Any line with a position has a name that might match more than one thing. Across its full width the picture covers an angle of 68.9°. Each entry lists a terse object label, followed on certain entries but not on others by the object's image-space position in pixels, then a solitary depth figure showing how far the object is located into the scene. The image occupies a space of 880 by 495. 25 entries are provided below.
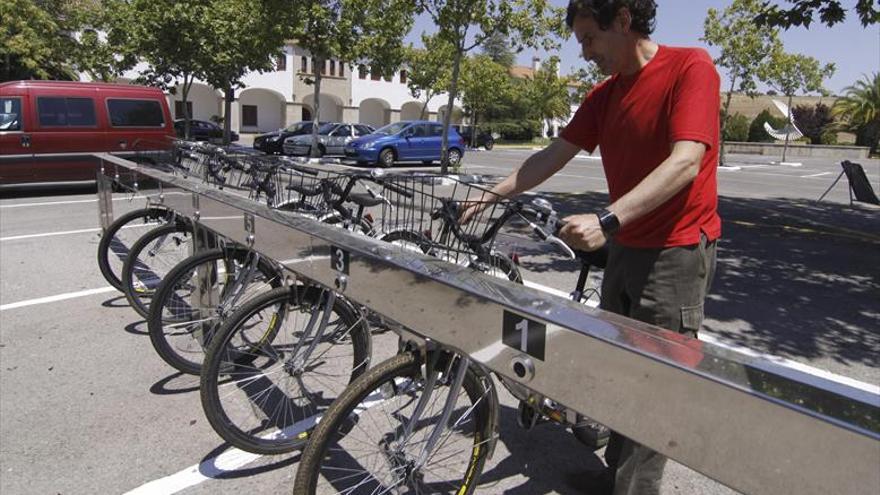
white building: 45.38
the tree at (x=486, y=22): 15.34
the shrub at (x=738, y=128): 49.25
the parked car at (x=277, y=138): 25.86
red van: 11.40
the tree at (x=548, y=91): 46.41
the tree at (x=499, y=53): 66.54
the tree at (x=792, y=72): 23.77
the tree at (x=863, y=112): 48.03
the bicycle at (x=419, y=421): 2.21
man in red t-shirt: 2.00
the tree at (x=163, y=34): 20.45
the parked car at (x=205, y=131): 32.00
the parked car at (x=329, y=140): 23.97
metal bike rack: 1.19
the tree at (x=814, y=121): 52.26
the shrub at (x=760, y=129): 50.34
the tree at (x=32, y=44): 20.89
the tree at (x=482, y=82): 40.62
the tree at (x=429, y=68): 39.06
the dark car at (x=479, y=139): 40.41
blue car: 21.05
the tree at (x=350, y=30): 19.50
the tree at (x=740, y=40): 22.58
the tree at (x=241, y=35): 20.16
